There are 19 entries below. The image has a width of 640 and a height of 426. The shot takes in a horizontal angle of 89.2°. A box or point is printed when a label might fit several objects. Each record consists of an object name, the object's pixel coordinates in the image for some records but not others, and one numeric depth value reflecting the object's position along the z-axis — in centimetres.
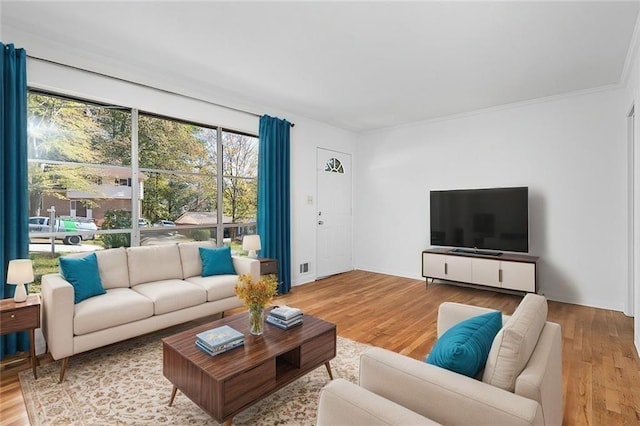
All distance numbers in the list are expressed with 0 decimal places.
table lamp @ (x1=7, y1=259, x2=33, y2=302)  253
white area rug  204
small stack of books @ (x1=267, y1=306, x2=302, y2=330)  246
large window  317
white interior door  595
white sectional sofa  254
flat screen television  461
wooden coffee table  180
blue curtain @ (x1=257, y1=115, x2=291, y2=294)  483
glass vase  229
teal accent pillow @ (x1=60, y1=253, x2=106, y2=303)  279
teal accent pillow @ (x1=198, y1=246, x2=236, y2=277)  378
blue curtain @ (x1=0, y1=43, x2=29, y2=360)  274
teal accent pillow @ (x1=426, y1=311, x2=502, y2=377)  133
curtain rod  308
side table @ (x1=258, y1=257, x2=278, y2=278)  438
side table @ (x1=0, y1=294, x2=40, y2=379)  242
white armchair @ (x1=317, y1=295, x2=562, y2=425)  110
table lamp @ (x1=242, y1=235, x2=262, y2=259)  434
